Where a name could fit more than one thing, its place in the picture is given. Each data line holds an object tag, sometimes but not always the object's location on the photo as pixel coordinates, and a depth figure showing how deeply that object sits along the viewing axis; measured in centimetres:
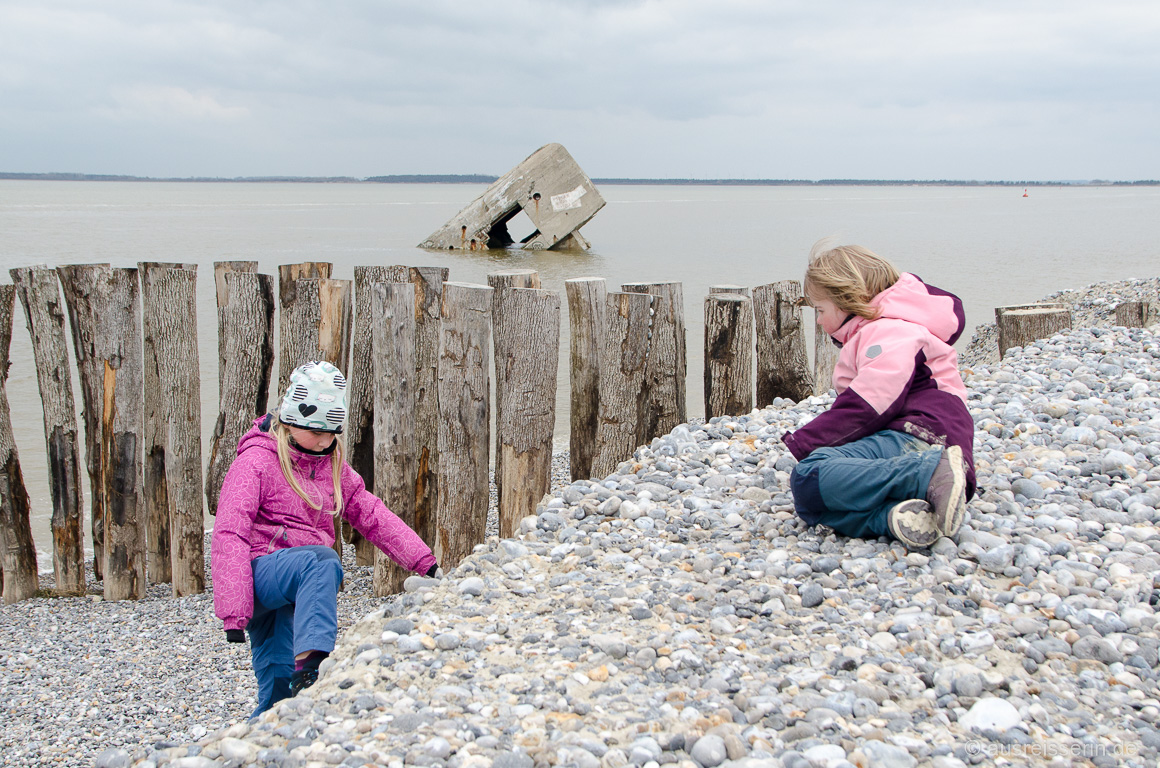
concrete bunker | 1912
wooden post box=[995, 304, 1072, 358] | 639
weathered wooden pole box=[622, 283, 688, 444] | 472
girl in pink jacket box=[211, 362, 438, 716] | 303
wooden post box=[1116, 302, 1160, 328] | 698
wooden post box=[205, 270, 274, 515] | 448
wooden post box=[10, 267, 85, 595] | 455
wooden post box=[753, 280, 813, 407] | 507
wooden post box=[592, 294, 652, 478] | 465
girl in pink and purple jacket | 313
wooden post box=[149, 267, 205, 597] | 452
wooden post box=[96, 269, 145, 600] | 447
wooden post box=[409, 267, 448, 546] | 447
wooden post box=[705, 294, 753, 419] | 490
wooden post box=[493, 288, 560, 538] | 439
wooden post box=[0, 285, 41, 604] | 470
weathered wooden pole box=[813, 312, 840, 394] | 557
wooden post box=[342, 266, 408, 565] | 471
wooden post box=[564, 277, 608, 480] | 465
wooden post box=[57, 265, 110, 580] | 442
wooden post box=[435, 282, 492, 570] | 432
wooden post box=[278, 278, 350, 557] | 455
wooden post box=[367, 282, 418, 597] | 436
